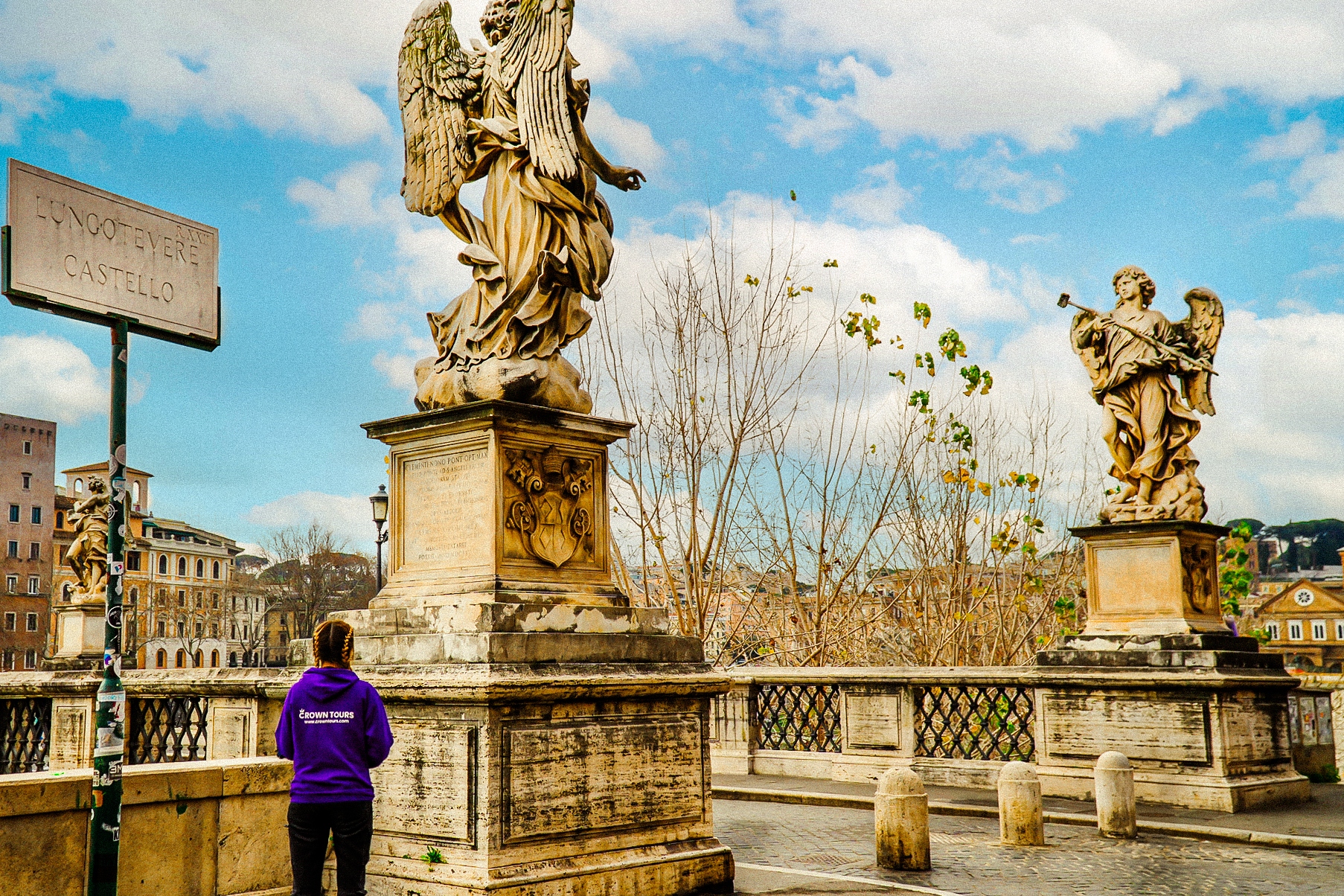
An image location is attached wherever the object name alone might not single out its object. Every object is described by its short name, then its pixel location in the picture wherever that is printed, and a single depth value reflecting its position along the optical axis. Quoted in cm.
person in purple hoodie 601
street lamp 2102
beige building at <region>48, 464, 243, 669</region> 7762
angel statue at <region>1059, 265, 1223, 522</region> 1300
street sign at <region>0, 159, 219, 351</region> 460
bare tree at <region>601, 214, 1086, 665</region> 1875
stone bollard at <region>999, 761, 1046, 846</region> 1005
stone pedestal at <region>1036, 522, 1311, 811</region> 1197
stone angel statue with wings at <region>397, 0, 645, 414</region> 826
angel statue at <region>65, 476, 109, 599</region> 2161
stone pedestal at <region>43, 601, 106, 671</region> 2144
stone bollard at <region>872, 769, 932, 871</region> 895
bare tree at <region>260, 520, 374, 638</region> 5947
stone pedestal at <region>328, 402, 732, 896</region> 711
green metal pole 472
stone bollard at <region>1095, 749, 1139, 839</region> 1032
